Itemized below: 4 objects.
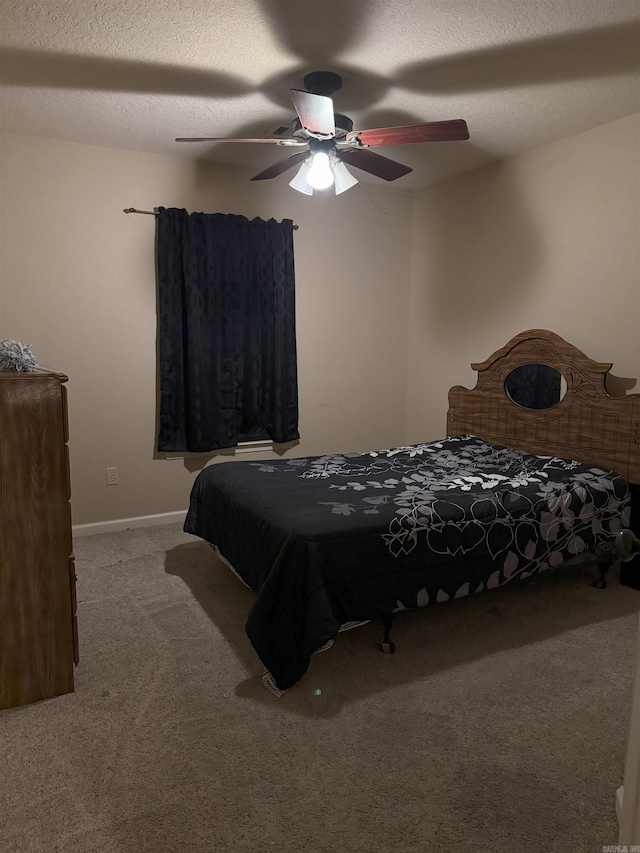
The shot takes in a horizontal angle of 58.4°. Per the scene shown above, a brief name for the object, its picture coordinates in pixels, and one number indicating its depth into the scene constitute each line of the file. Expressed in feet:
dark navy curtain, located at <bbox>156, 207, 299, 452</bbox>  13.24
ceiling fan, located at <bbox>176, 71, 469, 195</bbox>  8.23
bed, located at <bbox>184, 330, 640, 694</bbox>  7.27
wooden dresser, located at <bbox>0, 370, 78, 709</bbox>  6.64
